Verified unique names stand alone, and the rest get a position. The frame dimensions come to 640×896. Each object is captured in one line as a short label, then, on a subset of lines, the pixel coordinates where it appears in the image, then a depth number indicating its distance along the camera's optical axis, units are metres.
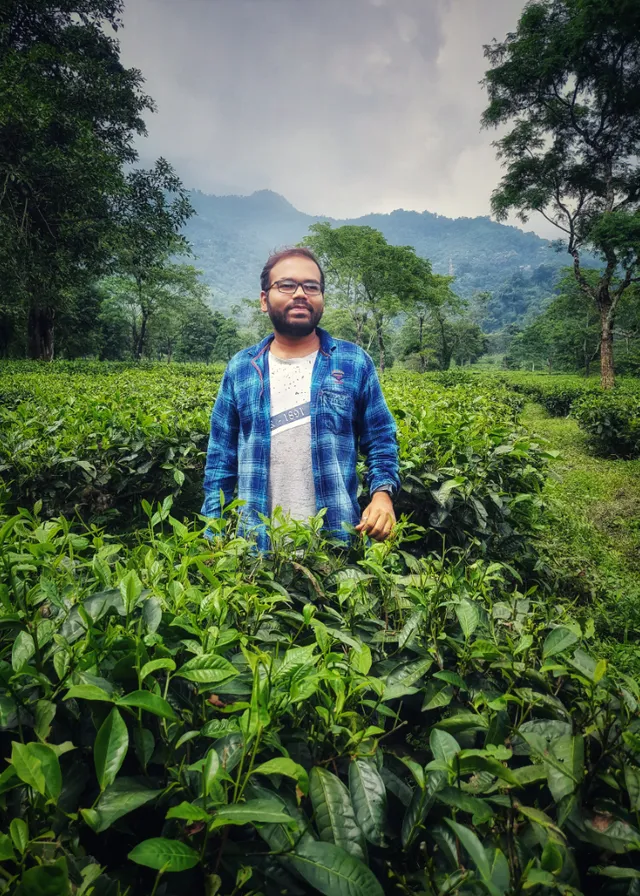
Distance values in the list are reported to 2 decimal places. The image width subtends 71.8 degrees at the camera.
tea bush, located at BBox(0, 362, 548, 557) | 2.79
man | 2.28
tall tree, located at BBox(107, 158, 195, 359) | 15.15
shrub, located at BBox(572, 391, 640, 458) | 8.37
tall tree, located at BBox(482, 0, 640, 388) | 13.52
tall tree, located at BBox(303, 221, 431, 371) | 27.70
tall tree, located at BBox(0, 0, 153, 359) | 10.78
